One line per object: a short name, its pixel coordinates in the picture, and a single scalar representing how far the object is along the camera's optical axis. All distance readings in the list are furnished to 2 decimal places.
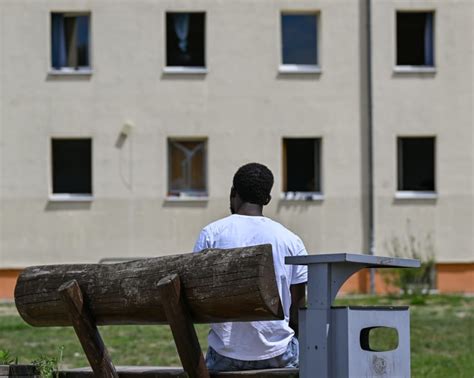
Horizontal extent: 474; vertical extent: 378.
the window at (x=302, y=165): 31.09
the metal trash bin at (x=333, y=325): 4.95
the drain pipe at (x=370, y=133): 30.64
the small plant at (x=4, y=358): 6.25
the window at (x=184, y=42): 31.12
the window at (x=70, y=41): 31.12
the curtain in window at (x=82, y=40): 31.23
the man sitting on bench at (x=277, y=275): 5.78
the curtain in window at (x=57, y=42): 31.09
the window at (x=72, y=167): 31.06
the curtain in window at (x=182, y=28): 31.08
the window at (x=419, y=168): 31.16
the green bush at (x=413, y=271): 27.55
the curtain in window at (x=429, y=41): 31.36
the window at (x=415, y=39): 31.38
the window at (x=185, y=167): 31.02
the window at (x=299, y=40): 31.30
